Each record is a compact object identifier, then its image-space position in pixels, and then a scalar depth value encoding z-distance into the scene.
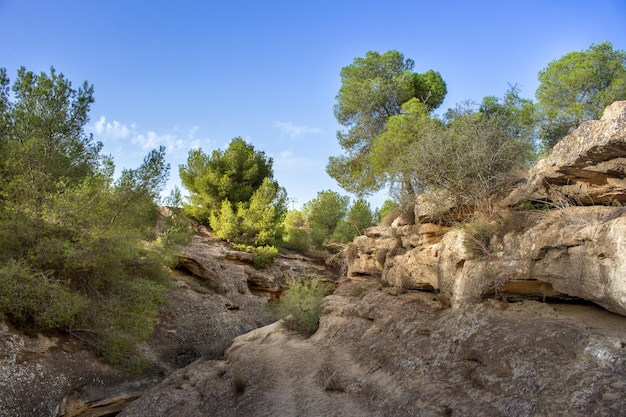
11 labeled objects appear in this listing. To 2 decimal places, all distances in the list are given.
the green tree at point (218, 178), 27.82
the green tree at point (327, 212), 33.78
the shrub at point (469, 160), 10.92
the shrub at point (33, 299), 10.38
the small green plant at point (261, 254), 24.58
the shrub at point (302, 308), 13.72
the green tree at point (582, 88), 17.89
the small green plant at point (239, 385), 10.24
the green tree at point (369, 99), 20.75
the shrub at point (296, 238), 30.46
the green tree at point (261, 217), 26.19
